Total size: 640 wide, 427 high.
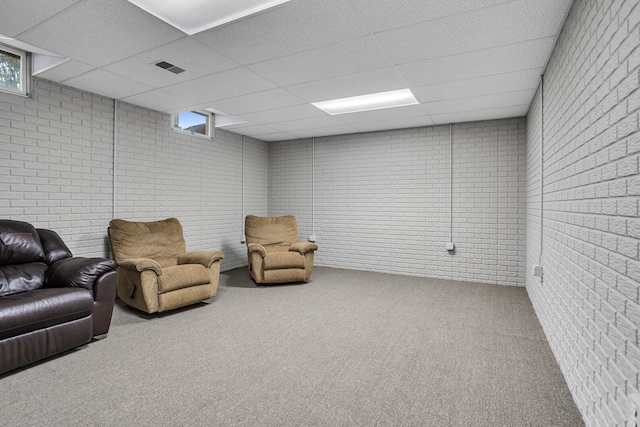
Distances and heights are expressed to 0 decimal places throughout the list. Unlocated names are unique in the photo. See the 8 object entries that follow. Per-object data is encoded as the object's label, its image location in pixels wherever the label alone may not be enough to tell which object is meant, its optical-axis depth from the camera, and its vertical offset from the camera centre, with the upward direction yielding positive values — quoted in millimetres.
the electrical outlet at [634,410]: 1176 -692
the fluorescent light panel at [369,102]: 4492 +1472
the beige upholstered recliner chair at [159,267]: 3592 -681
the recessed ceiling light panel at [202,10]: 2378 +1402
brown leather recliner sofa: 2426 -703
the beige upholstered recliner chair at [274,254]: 4980 -682
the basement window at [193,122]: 5348 +1362
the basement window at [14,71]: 3461 +1375
